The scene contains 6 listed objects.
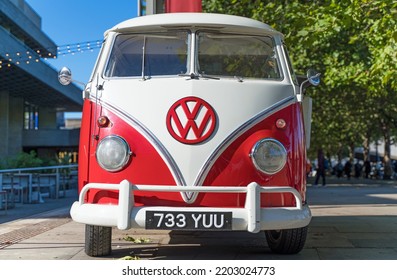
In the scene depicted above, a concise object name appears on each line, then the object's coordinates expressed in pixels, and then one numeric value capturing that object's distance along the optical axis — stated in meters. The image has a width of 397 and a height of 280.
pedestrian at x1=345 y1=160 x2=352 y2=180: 37.17
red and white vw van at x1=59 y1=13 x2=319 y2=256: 4.58
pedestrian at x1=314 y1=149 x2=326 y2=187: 22.89
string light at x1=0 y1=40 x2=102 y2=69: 24.83
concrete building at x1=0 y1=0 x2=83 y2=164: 27.98
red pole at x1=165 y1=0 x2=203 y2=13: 10.20
